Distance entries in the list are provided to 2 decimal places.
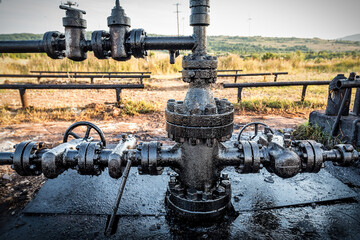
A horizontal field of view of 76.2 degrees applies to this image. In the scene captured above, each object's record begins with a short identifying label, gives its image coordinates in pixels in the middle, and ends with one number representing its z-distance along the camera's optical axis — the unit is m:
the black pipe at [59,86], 4.64
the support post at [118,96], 5.22
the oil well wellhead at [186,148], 1.31
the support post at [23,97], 4.90
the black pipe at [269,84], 4.83
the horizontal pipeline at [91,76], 7.46
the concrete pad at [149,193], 1.63
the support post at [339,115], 2.92
